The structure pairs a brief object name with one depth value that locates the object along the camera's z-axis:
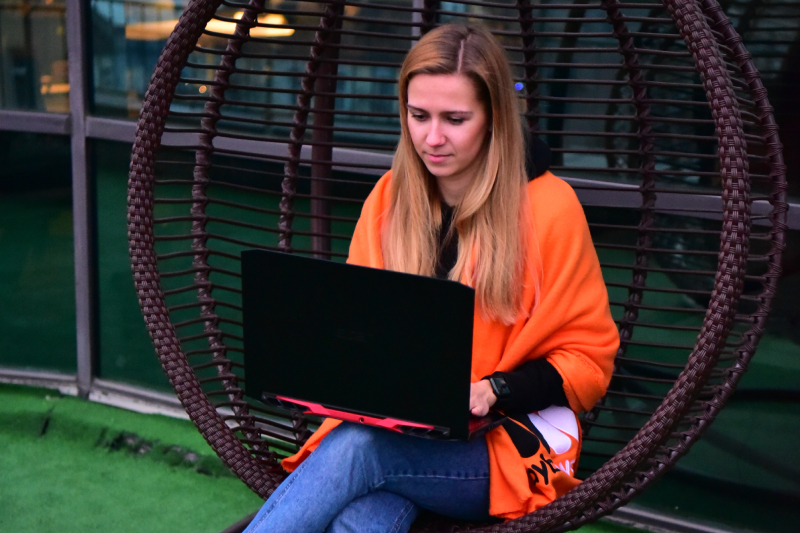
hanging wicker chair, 1.38
